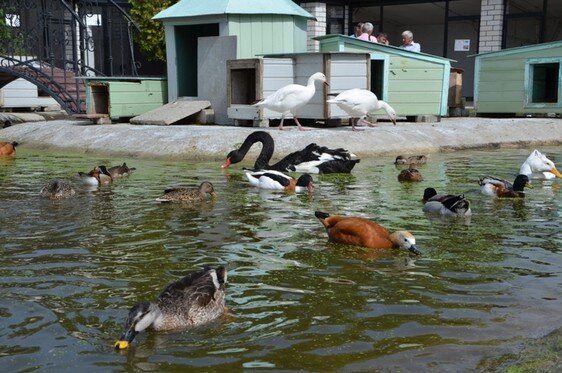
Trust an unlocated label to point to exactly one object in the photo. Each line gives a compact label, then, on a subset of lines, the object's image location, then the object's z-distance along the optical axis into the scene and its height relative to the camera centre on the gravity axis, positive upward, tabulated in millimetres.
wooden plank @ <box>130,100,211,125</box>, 18906 -1026
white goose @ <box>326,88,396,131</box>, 16562 -661
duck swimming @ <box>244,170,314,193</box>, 11758 -1693
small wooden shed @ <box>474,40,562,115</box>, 22734 -298
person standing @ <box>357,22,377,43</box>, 21109 +1014
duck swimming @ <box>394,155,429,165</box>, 14703 -1673
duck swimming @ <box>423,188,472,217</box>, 9648 -1684
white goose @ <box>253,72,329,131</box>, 16453 -572
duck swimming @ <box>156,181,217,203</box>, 10625 -1684
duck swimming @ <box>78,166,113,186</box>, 12305 -1655
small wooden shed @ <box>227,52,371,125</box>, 18125 -129
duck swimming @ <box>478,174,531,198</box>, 11180 -1674
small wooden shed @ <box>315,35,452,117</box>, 20172 -147
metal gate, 22547 +804
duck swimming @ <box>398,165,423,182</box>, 12625 -1690
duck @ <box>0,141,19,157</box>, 16703 -1667
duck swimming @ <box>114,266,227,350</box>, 5230 -1639
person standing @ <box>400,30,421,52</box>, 21598 +753
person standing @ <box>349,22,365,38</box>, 21664 +1139
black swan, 13695 -1563
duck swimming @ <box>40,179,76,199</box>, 10996 -1672
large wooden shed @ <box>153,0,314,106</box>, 19578 +1038
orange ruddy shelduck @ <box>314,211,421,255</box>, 7809 -1666
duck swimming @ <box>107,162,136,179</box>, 12959 -1668
